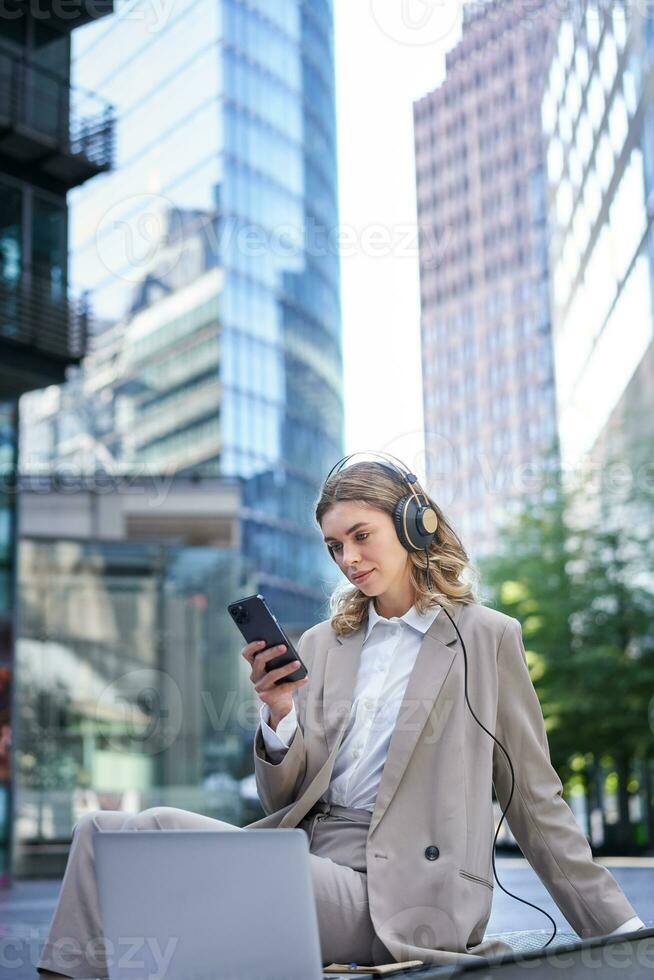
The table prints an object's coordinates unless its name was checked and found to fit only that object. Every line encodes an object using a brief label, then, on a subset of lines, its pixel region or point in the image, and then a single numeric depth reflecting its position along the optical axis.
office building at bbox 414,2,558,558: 86.69
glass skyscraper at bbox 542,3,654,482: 28.20
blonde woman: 2.61
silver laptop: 2.08
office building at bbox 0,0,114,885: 12.09
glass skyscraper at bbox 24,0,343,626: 31.95
